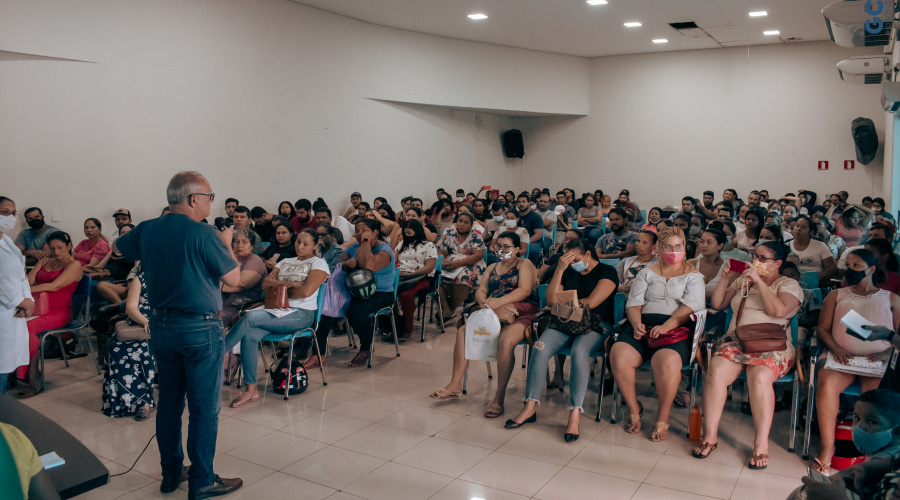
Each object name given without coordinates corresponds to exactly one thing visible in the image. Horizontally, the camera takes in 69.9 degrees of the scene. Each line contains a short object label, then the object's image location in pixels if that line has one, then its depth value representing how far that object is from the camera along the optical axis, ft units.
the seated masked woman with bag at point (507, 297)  14.57
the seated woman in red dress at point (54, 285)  16.85
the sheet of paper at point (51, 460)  6.43
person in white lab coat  12.96
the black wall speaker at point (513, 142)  52.85
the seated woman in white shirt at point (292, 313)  15.28
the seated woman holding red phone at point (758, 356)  11.77
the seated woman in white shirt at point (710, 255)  16.11
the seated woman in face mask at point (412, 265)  20.92
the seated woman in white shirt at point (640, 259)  16.22
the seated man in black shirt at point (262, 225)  30.32
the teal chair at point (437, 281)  21.63
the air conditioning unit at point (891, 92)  18.14
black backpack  15.81
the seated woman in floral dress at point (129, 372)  14.40
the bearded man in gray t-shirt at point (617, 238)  21.97
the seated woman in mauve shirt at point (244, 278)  16.89
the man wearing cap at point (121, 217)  25.93
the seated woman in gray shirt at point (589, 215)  34.99
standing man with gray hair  9.70
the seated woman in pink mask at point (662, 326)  12.85
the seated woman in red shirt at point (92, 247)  23.45
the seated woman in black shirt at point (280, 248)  19.97
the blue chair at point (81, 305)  17.93
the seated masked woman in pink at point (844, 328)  11.48
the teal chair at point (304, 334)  15.72
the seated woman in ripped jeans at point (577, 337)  13.30
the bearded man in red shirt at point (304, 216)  30.81
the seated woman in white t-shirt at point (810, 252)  18.54
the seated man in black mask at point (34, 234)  24.38
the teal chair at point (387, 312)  18.38
